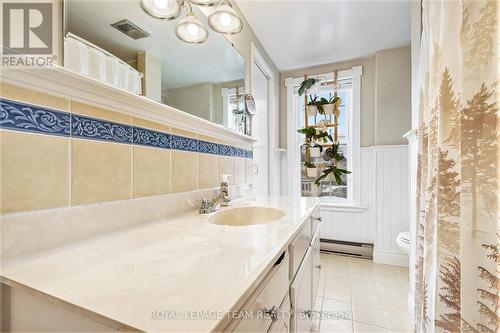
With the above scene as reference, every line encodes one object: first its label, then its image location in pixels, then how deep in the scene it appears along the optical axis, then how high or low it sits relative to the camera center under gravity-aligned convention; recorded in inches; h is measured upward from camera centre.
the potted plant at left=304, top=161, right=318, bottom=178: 113.7 -1.2
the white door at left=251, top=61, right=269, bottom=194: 92.2 +16.9
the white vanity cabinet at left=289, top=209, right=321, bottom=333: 31.4 -18.4
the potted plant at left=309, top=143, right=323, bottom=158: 111.6 +8.6
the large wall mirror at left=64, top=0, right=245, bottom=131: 27.6 +18.3
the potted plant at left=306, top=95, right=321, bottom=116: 111.3 +30.3
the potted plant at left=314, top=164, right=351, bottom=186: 104.7 -2.7
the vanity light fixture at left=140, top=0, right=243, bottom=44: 37.6 +28.8
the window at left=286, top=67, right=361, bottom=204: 109.1 +14.7
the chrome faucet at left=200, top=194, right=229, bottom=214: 42.8 -7.4
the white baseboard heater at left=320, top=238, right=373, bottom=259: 103.1 -38.2
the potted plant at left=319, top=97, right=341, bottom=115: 107.5 +30.5
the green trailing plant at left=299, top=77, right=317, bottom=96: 108.5 +40.0
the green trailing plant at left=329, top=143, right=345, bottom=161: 108.7 +7.0
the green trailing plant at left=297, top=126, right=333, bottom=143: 108.9 +16.3
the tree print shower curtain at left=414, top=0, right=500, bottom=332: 18.9 -0.4
